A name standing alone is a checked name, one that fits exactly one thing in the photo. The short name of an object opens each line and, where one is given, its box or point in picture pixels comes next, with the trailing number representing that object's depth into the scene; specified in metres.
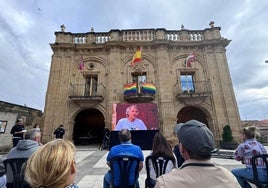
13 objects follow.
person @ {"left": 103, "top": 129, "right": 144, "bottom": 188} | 2.59
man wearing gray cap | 1.08
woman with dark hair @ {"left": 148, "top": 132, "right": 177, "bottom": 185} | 2.50
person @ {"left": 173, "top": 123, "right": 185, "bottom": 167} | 3.11
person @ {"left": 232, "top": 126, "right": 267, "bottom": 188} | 2.66
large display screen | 11.34
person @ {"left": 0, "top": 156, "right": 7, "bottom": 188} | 2.20
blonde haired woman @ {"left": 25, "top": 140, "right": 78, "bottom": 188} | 0.96
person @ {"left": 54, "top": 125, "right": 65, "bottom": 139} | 9.59
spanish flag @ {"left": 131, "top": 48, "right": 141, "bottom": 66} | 12.22
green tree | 11.07
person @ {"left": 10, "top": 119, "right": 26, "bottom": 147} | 6.64
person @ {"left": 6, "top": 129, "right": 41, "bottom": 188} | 2.41
